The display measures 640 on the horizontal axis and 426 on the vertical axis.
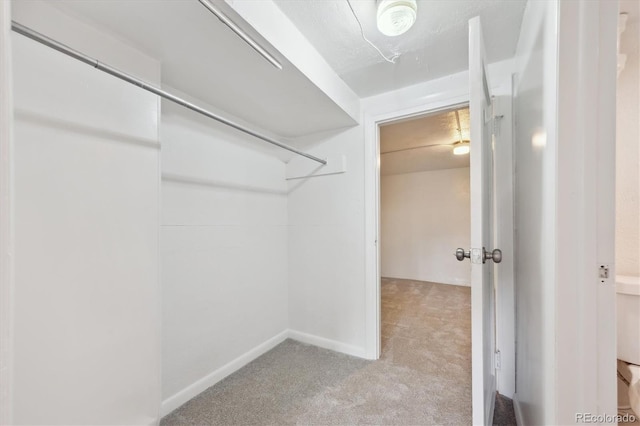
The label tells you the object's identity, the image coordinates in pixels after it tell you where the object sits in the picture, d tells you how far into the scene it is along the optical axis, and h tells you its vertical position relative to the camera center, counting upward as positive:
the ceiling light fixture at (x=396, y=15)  1.12 +0.91
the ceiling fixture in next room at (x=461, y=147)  3.12 +0.82
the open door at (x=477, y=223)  1.04 -0.05
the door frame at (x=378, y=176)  1.64 +0.27
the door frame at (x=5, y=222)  0.39 -0.01
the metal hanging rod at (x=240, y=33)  0.91 +0.75
